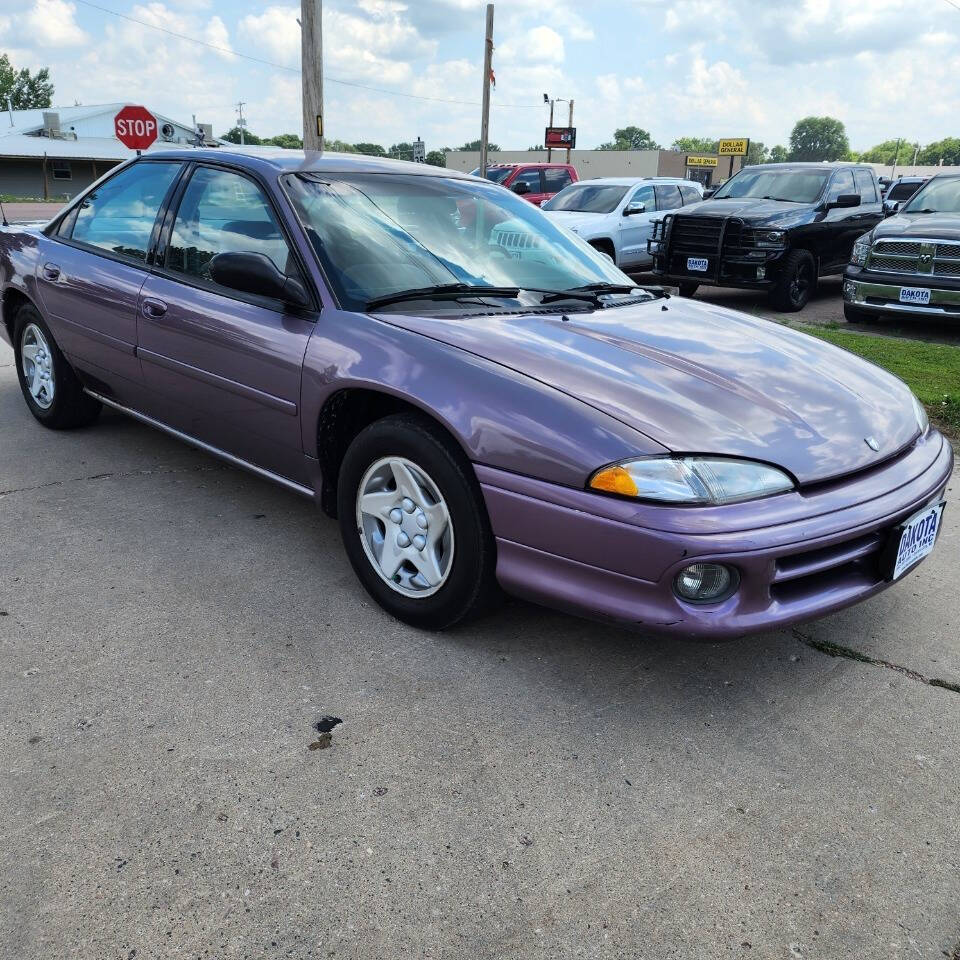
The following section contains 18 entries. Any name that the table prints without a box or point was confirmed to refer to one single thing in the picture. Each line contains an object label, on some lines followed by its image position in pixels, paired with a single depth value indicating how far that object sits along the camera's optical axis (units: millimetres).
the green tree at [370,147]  84438
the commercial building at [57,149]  46594
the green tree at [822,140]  177500
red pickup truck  17984
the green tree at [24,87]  84438
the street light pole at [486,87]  20969
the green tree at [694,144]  156625
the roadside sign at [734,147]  54938
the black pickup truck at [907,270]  8219
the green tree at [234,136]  81562
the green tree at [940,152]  128375
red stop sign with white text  16700
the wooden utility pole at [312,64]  13148
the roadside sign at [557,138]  34031
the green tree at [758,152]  167062
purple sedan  2328
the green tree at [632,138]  143750
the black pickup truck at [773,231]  9906
